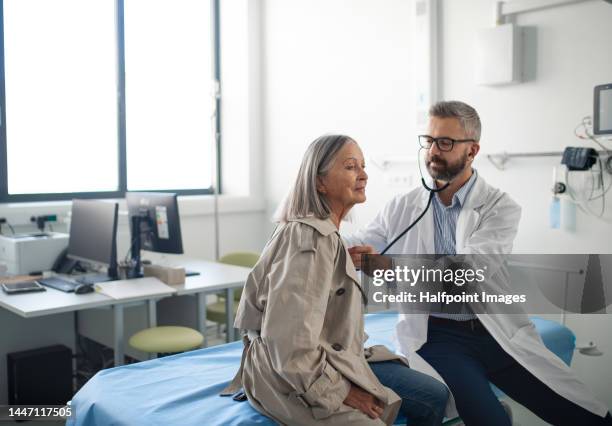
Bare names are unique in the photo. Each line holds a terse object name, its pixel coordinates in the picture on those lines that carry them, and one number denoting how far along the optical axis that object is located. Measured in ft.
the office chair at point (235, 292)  11.57
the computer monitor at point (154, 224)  10.66
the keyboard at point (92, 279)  10.16
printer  10.87
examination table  5.65
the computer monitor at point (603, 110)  8.82
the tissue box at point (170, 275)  10.14
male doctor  6.38
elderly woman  4.90
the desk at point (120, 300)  8.53
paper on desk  9.14
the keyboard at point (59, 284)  9.57
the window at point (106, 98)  13.29
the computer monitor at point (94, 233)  10.16
